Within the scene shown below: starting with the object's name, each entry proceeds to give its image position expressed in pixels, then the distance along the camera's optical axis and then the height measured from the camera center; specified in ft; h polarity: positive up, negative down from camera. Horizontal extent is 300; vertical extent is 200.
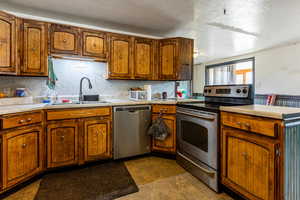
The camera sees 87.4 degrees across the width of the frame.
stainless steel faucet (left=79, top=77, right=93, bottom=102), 8.72 +0.42
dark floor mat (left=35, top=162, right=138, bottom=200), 5.41 -3.28
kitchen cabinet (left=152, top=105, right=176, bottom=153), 8.14 -1.33
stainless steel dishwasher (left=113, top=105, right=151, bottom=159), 7.75 -1.58
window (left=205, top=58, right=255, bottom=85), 19.26 +3.75
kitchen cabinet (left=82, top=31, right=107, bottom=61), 8.07 +2.90
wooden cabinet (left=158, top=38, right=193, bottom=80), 9.54 +2.53
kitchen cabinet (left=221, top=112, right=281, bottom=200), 3.99 -1.65
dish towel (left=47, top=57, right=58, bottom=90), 7.60 +1.12
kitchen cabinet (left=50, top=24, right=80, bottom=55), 7.46 +2.90
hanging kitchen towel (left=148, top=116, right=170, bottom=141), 7.97 -1.55
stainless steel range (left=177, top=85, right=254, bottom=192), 5.65 -1.29
